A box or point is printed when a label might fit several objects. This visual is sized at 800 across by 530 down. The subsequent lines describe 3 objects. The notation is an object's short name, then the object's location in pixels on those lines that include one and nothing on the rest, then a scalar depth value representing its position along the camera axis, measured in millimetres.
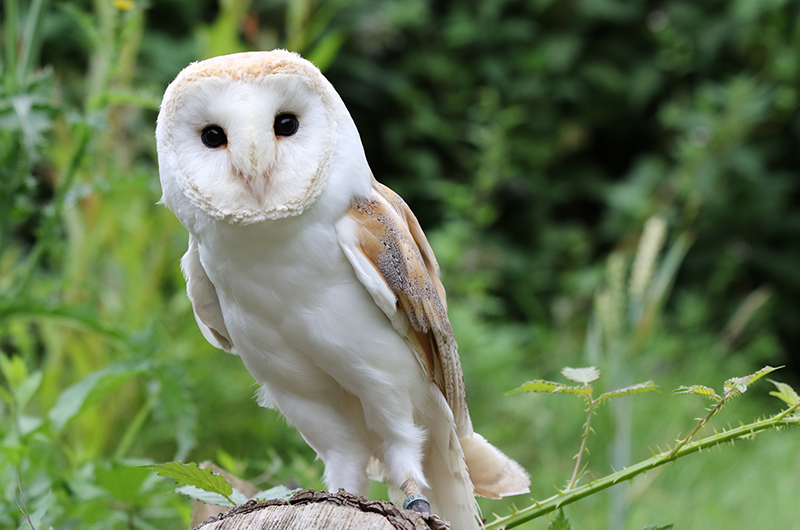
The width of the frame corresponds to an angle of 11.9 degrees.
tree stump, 2043
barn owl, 2062
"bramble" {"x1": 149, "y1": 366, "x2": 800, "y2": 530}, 2030
